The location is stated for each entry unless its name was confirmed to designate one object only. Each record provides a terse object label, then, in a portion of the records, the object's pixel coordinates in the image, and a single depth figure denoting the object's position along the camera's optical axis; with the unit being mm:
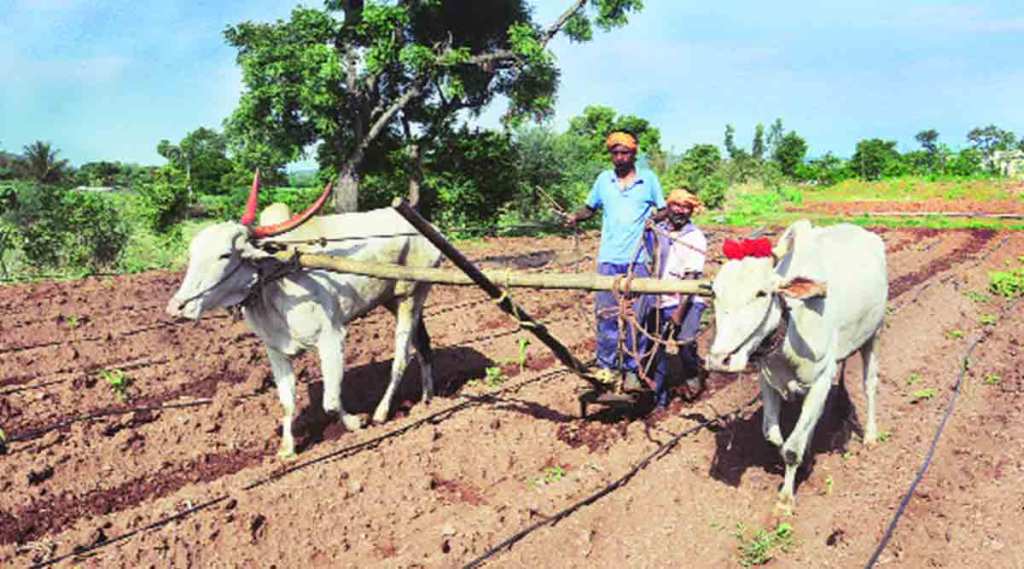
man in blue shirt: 6074
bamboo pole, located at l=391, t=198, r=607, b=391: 4434
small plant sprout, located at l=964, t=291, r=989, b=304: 11702
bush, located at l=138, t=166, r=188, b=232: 18672
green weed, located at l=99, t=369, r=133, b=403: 7266
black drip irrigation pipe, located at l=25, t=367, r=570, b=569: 4430
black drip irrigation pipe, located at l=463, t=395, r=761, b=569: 4408
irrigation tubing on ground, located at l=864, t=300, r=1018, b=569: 4355
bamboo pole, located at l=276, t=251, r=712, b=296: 4719
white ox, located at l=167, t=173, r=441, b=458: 5371
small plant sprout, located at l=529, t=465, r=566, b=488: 5441
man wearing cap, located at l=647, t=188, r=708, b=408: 6004
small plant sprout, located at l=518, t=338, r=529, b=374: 7887
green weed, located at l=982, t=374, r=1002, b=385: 7453
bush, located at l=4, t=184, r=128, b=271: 15055
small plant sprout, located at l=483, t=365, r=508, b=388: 7580
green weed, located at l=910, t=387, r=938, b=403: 6953
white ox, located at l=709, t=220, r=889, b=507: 4141
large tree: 18234
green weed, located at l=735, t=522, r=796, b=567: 4441
